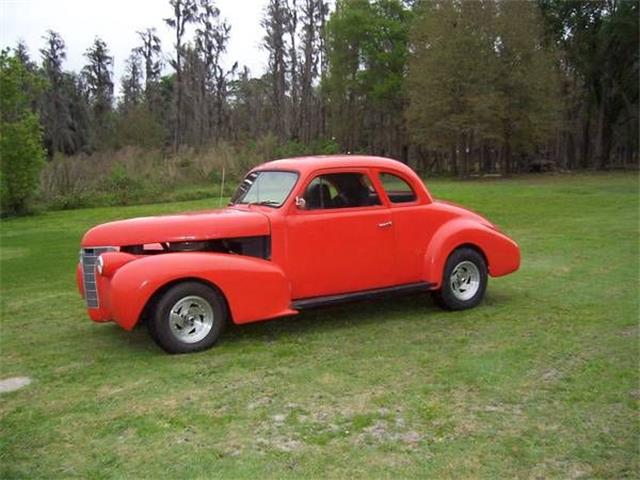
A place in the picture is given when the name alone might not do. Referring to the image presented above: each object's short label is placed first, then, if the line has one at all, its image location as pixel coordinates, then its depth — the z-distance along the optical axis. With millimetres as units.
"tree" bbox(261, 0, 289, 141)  52781
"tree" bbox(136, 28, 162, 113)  57562
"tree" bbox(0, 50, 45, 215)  20562
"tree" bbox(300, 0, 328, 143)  53625
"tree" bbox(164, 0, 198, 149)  51875
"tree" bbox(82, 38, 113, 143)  57969
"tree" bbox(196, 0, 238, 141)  53875
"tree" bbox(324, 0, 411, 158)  46438
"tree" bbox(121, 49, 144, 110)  60875
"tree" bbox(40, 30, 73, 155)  48188
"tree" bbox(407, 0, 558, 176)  36156
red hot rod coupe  5629
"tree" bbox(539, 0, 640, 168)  44812
